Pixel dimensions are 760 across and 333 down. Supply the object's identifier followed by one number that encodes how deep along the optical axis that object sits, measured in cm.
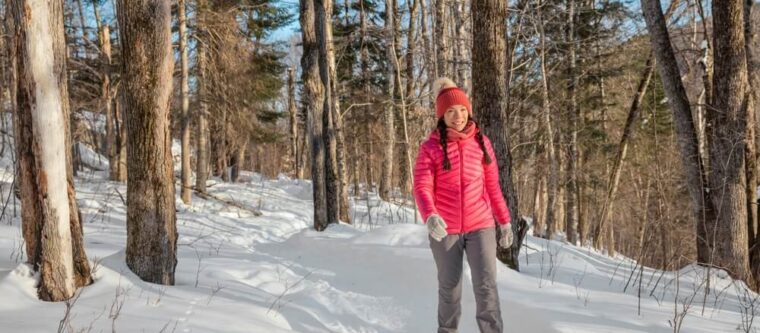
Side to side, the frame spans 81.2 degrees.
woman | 294
